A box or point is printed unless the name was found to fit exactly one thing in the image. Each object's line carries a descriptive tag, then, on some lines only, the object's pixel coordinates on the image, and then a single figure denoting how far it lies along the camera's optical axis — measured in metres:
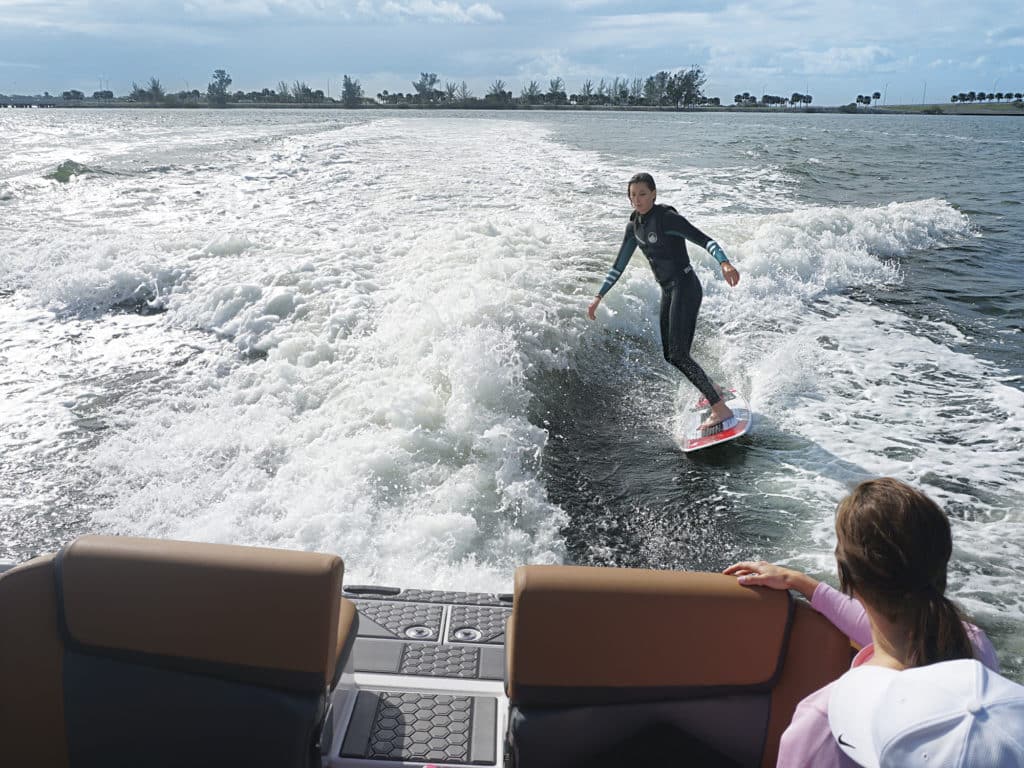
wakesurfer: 5.95
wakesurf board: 5.92
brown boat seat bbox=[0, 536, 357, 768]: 1.89
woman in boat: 1.42
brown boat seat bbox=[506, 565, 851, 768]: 1.91
